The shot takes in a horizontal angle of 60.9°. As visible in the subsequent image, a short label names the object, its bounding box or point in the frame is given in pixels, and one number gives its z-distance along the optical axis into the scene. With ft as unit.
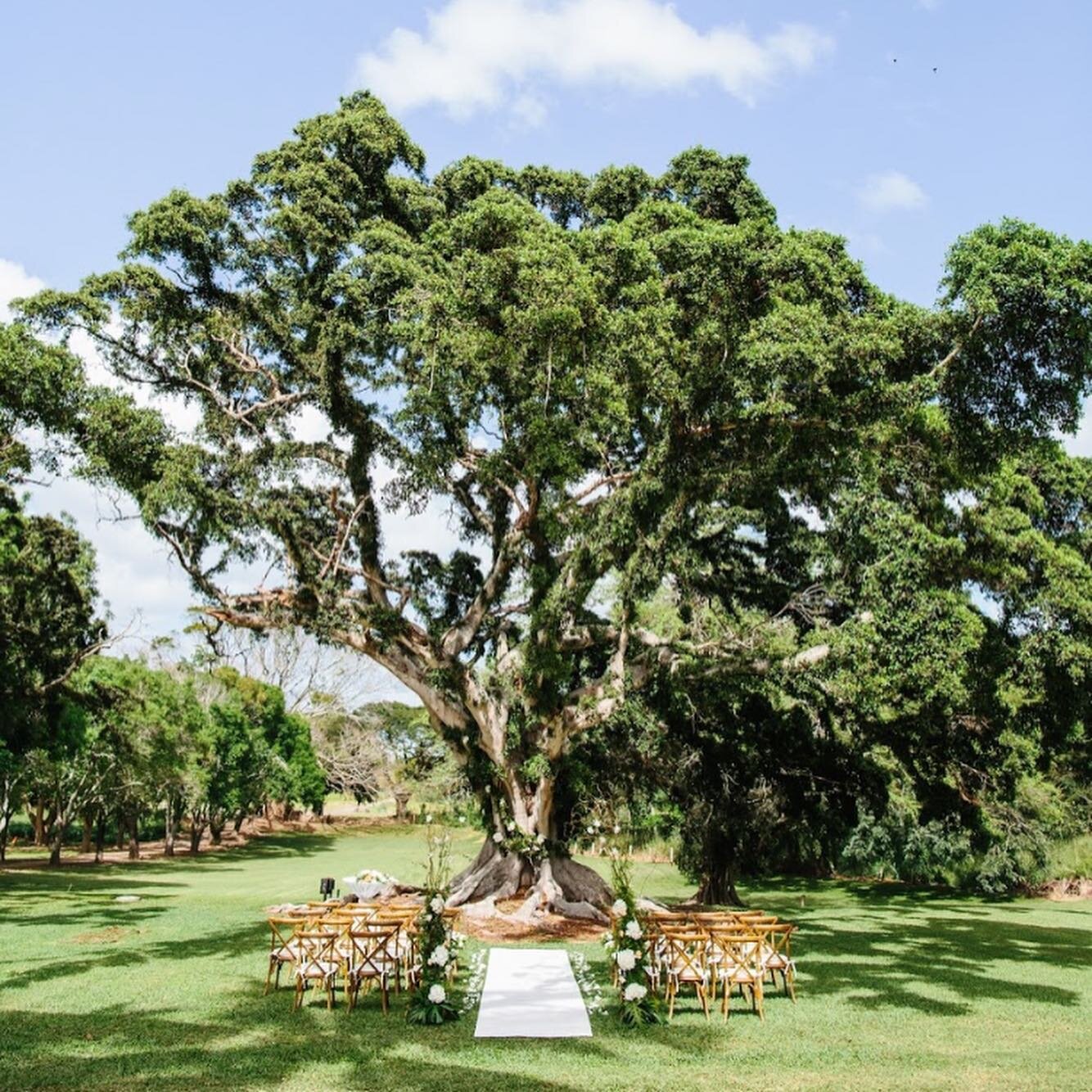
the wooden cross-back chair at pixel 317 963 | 30.55
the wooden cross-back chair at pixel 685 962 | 30.93
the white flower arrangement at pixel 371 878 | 55.14
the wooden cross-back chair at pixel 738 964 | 30.73
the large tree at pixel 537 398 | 36.63
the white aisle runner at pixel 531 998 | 27.86
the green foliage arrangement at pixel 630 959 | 28.94
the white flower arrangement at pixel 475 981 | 31.83
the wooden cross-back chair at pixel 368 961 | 30.50
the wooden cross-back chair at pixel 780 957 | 32.89
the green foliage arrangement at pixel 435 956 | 28.50
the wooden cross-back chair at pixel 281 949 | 31.65
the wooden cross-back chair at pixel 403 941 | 32.48
